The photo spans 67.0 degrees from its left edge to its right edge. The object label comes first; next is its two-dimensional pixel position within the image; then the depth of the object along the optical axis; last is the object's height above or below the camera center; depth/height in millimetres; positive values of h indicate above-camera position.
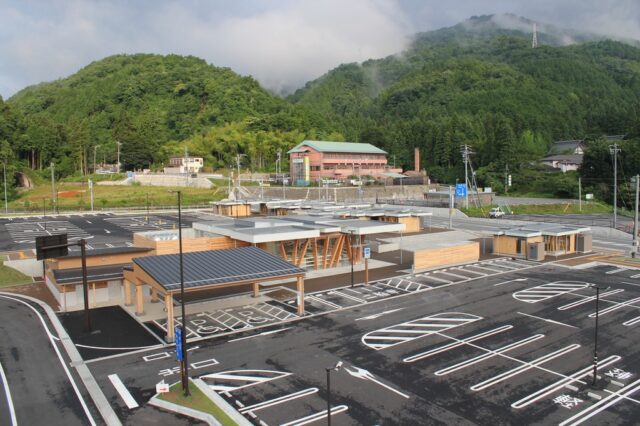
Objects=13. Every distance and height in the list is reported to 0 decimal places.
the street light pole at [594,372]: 14075 -5679
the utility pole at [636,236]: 34281 -4294
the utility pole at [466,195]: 54825 -2133
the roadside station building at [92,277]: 22703 -4678
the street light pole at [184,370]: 13548 -5324
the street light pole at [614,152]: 45100 +2365
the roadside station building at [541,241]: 33306 -4608
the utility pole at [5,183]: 66562 -201
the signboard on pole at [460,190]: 60000 -1510
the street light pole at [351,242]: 28745 -3953
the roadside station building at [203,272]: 18625 -3861
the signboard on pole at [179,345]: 13891 -4763
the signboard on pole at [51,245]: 18875 -2557
